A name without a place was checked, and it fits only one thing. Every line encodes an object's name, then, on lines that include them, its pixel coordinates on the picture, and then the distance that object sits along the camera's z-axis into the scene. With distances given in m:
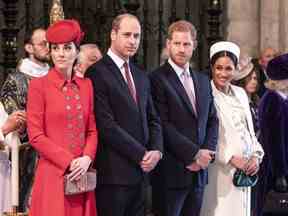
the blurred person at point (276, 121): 12.66
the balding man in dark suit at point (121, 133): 10.30
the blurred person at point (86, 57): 12.48
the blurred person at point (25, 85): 11.30
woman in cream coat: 11.70
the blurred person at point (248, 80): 13.73
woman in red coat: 9.81
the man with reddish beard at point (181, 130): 10.95
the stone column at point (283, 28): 17.56
